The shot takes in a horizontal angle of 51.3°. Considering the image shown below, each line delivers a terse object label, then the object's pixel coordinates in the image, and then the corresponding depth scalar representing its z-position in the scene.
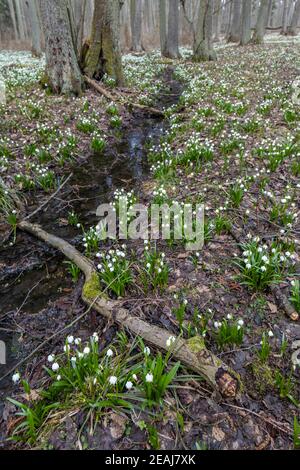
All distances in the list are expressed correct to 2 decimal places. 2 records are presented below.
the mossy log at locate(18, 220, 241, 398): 2.62
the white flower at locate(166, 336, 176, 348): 2.85
